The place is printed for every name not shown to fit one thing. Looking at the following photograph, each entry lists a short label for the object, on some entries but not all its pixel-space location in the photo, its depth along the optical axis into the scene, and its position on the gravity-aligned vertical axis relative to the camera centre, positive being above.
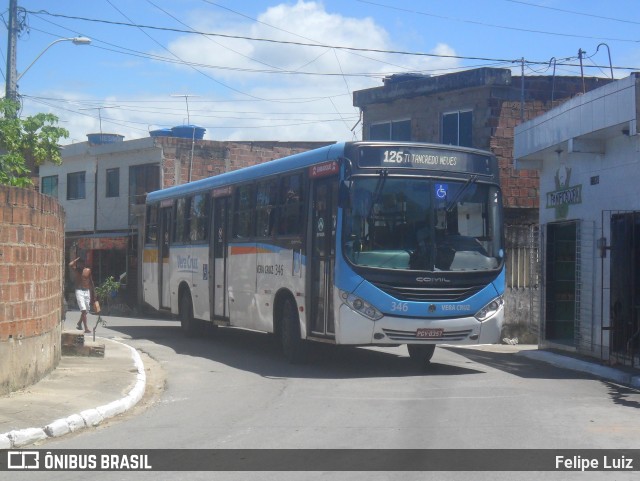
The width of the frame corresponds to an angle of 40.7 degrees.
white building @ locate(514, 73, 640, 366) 13.88 +0.73
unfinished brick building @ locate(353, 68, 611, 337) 21.83 +4.13
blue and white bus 12.48 +0.10
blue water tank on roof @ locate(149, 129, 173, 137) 37.31 +5.18
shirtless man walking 19.84 -0.87
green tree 14.15 +1.97
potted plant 22.25 -0.98
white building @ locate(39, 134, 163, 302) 34.94 +2.49
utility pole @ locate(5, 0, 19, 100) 21.62 +5.07
